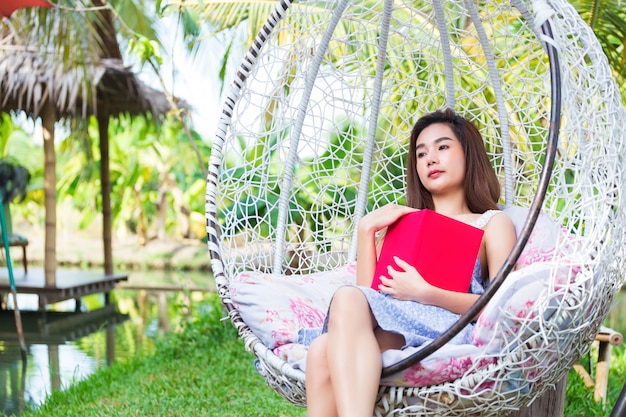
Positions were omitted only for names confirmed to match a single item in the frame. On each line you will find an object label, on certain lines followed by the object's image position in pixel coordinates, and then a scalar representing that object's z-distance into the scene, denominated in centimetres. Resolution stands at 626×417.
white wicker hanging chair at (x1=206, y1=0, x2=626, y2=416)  166
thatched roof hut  515
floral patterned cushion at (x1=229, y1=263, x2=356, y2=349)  203
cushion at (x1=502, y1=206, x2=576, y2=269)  204
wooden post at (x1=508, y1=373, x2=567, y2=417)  221
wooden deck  627
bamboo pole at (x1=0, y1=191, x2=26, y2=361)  408
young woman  169
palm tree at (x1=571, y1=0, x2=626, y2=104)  375
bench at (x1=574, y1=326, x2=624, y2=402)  315
